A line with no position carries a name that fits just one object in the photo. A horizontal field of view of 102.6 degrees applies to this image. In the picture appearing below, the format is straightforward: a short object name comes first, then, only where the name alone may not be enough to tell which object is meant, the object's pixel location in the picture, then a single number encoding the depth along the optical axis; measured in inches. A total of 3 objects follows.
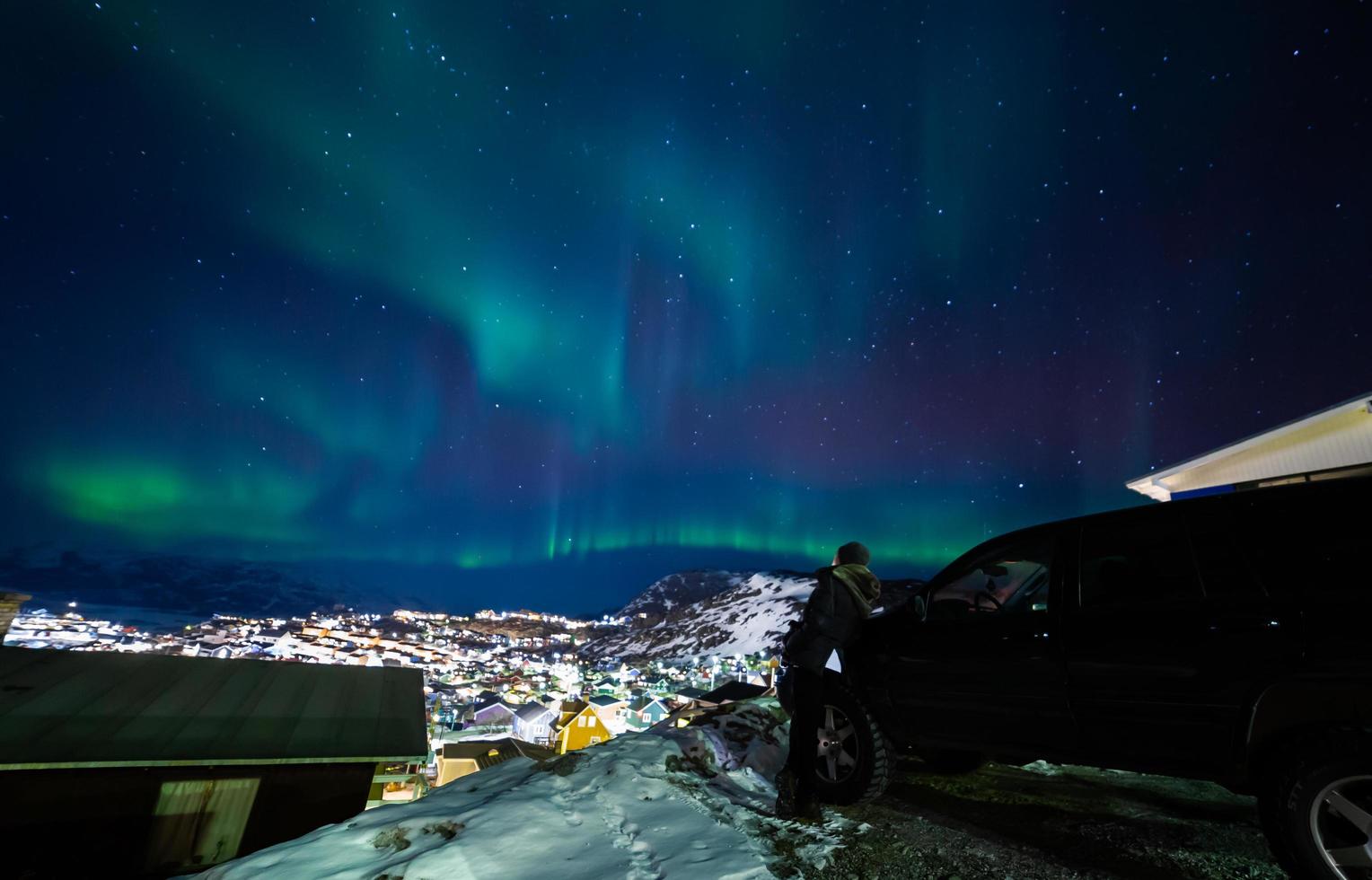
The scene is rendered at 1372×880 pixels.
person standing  201.3
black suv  115.0
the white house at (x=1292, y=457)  425.7
